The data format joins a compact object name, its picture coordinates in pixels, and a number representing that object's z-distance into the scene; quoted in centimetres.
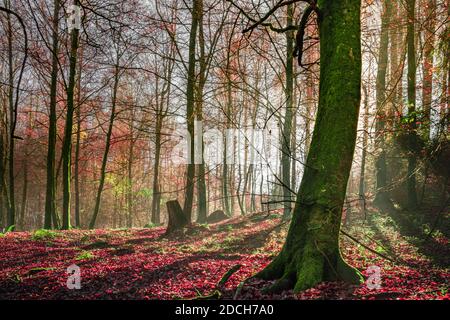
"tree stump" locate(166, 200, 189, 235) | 1364
